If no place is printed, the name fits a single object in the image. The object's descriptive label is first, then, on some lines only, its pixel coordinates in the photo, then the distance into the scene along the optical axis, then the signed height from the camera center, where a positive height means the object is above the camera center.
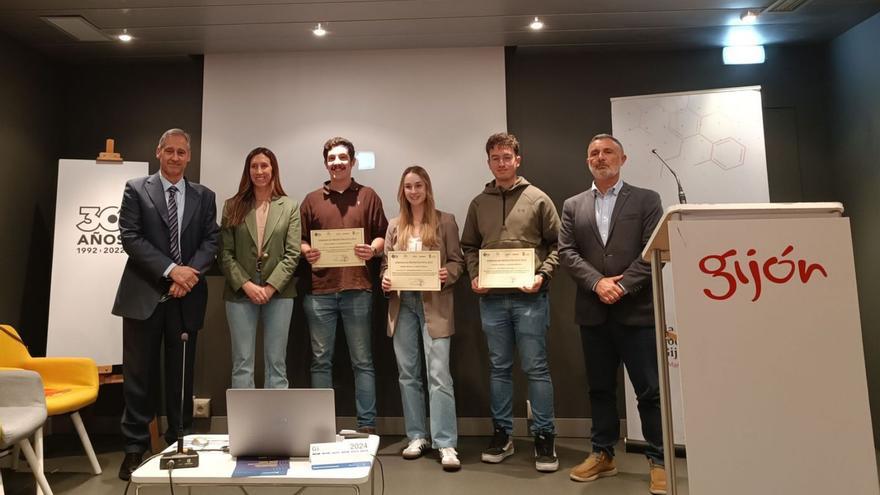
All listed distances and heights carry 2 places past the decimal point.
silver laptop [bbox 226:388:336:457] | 1.55 -0.35
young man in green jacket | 2.96 +0.00
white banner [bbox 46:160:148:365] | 3.39 +0.29
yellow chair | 2.92 -0.36
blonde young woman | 3.00 -0.11
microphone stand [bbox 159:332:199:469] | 1.52 -0.45
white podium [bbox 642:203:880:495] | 1.34 -0.16
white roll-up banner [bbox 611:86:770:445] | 3.37 +0.95
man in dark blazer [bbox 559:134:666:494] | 2.60 +0.01
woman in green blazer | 3.11 +0.17
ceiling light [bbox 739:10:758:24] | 3.35 +1.75
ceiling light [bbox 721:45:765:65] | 3.81 +1.69
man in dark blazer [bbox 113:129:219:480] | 2.91 +0.12
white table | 1.44 -0.48
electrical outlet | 3.66 -0.72
